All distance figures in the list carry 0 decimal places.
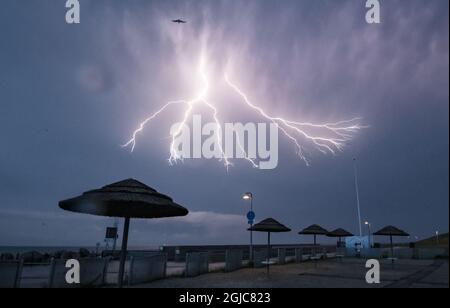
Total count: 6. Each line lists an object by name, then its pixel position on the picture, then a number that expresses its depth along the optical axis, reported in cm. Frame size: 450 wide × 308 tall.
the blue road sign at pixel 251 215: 1752
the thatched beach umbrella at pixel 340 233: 2471
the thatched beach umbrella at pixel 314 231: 2100
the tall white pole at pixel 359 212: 4201
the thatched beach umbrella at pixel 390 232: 1983
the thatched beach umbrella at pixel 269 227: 1532
